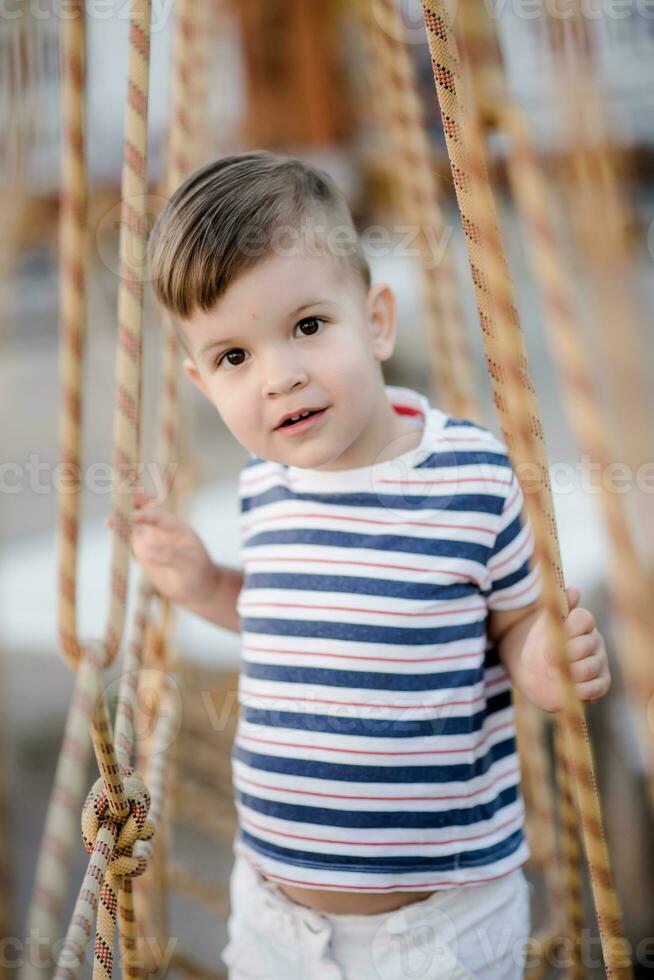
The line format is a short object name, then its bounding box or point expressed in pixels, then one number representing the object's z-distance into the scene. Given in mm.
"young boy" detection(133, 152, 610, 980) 1221
